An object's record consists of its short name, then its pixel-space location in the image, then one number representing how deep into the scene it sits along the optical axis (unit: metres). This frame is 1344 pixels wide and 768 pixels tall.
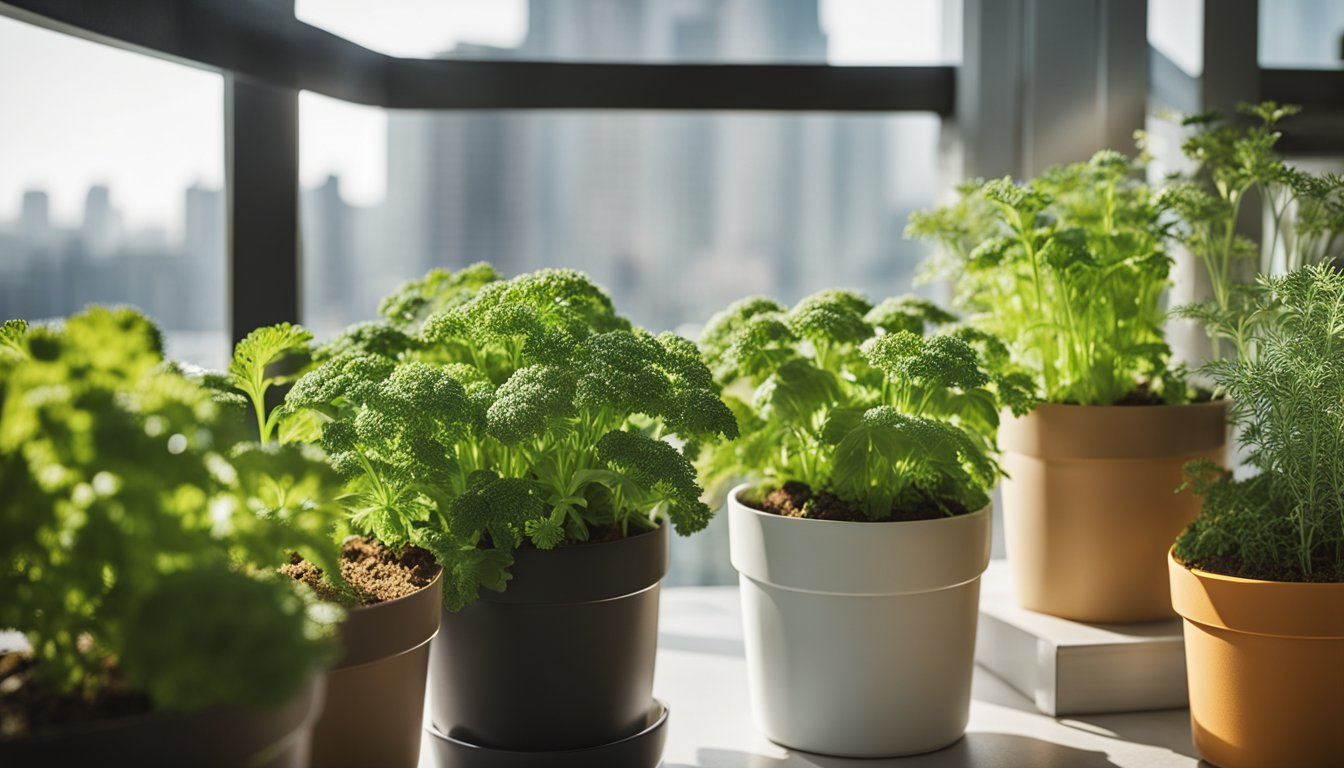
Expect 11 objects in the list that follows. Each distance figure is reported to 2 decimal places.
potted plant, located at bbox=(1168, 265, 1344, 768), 1.15
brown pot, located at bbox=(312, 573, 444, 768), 0.95
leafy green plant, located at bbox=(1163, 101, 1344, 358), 1.37
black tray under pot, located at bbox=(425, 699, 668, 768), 1.12
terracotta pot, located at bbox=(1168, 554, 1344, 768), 1.14
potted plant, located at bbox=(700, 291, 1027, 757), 1.21
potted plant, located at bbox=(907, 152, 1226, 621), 1.44
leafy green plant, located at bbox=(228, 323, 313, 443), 1.09
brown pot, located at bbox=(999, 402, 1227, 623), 1.45
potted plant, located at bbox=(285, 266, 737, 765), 1.04
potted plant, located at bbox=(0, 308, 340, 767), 0.60
